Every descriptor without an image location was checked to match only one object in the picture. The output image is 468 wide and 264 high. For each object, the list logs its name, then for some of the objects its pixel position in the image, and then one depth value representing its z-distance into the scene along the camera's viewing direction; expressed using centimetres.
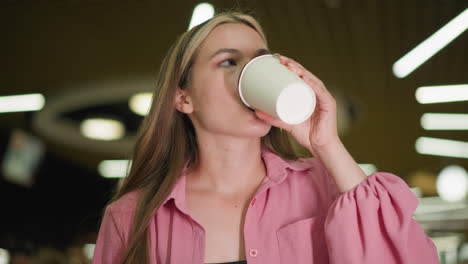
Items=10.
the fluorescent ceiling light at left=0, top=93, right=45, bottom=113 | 608
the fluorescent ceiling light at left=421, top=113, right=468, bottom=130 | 650
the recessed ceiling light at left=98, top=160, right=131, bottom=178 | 983
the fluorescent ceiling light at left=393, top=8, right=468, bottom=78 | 423
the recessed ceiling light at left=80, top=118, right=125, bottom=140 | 731
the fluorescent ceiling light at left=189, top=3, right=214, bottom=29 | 376
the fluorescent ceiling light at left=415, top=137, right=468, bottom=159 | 771
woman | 112
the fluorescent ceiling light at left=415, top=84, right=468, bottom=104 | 554
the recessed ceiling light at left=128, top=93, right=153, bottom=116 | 616
